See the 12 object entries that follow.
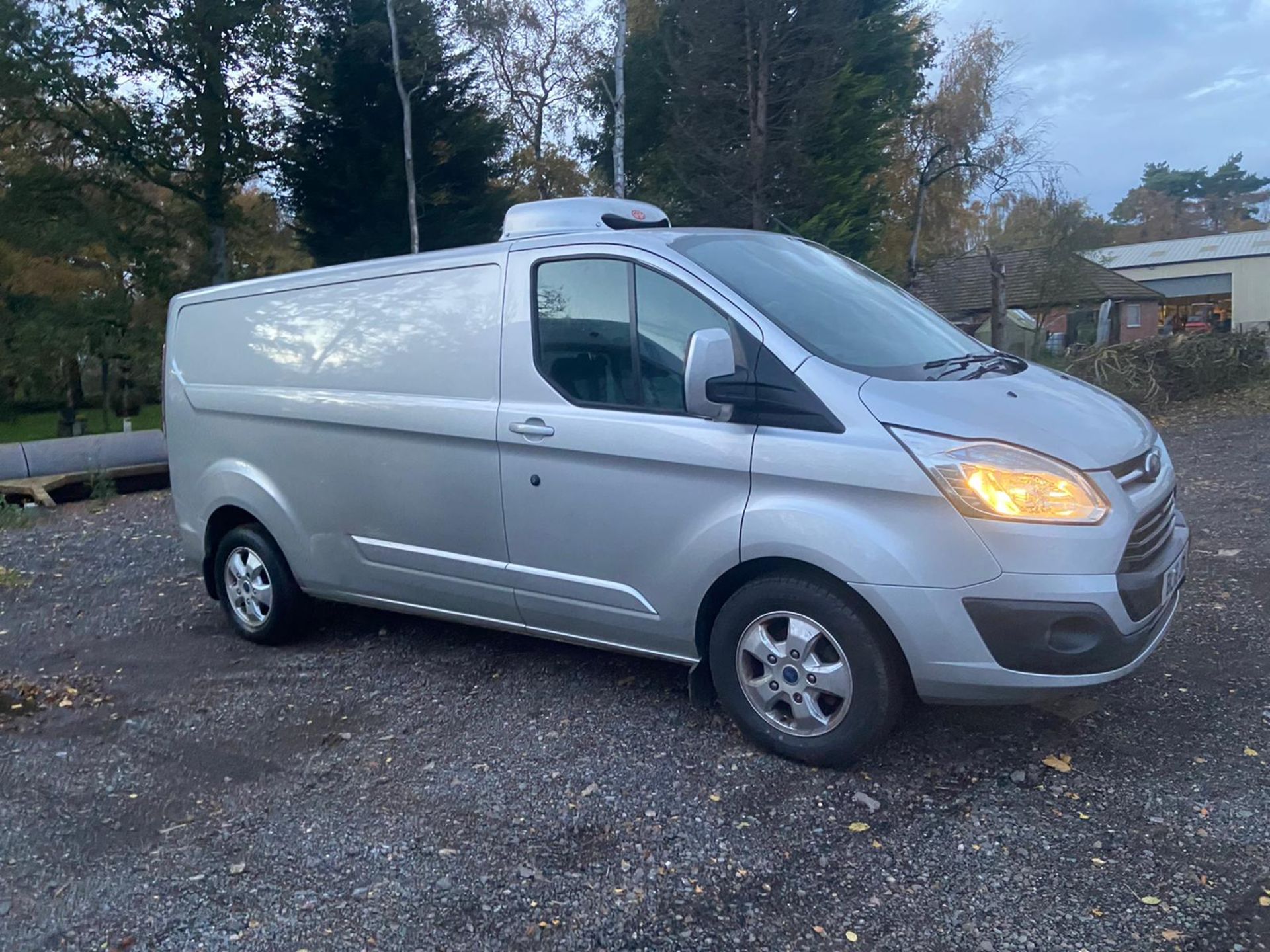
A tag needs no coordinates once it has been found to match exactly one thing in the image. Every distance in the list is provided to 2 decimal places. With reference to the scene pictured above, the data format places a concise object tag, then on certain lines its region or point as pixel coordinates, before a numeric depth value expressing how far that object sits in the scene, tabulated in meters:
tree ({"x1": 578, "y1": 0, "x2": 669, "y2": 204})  26.30
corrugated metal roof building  48.03
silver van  3.59
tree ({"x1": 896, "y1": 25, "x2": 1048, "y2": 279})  27.67
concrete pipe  13.00
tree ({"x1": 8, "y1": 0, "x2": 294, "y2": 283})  25.78
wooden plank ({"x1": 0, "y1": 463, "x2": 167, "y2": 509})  11.60
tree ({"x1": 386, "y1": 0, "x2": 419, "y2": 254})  25.19
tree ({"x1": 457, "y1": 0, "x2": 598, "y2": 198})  27.92
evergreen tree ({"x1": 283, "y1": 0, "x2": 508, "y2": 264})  26.77
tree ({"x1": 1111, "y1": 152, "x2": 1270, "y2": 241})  80.44
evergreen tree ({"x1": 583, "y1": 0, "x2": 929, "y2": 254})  19.48
